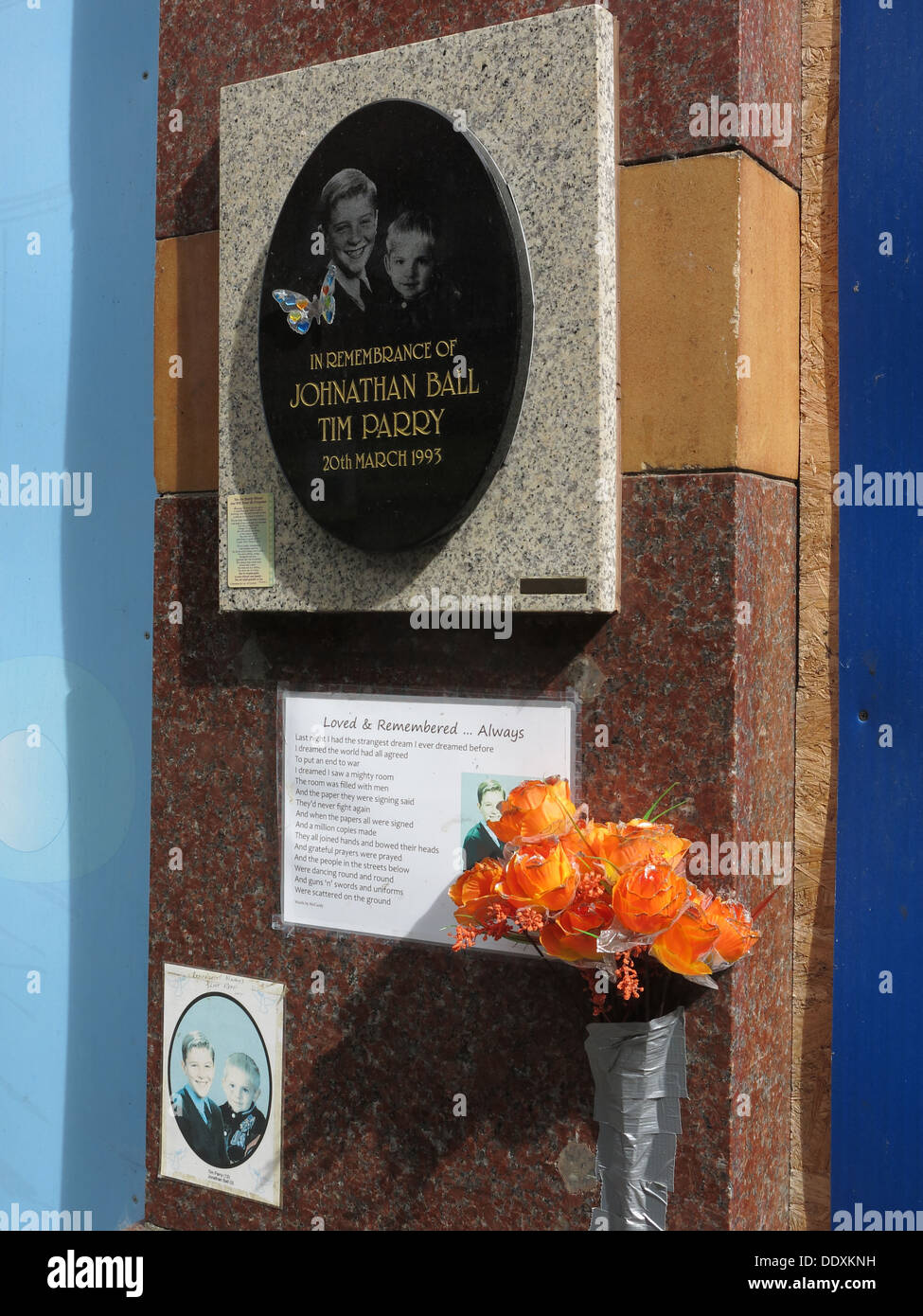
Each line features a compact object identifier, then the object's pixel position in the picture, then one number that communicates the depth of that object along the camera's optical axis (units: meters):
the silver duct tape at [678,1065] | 2.92
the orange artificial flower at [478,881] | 2.72
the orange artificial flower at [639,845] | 2.63
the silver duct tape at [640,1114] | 2.88
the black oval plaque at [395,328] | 3.00
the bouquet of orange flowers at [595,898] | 2.56
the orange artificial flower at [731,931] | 2.63
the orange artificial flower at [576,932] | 2.60
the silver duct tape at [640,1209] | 2.91
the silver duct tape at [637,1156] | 2.89
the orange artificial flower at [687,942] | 2.59
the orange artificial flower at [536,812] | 2.68
